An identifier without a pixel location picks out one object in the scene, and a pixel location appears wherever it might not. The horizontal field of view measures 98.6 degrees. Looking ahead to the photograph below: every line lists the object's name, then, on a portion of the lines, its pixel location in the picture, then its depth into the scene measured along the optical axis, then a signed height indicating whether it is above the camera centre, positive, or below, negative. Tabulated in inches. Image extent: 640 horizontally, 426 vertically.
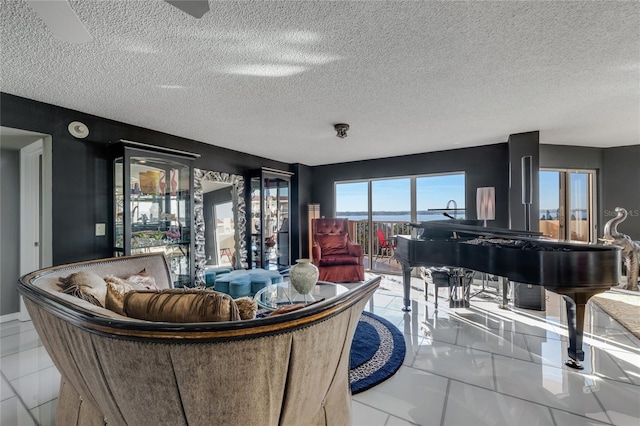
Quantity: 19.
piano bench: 128.7 -31.2
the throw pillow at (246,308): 41.4 -14.7
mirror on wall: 165.0 -5.6
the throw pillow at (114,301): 48.9 -16.0
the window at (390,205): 200.7 +5.5
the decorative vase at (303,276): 100.3 -23.6
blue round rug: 79.4 -47.5
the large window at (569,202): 196.5 +6.4
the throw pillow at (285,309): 39.1 -14.3
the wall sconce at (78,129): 113.3 +35.0
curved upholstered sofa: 28.4 -17.0
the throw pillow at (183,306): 36.4 -12.9
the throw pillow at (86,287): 56.9 -16.2
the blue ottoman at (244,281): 136.3 -35.9
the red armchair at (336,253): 179.3 -28.1
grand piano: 78.1 -16.3
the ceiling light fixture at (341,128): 130.9 +40.1
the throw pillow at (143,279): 88.7 -22.0
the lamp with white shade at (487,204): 161.9 +4.3
